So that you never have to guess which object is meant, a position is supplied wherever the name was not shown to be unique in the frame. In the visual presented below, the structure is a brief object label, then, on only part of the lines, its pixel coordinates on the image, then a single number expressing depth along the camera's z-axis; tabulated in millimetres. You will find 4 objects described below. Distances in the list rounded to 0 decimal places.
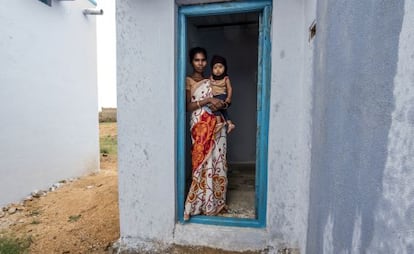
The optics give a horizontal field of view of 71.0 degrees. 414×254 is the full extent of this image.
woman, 2863
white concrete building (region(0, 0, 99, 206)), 4355
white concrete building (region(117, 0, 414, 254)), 1018
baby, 2947
